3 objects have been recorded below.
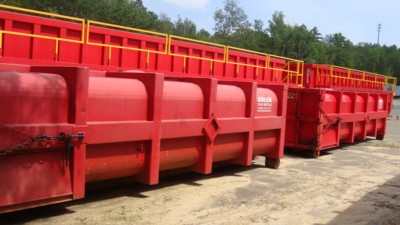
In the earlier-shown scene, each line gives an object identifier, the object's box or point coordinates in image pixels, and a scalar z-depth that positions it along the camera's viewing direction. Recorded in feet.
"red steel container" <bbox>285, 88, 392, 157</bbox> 37.83
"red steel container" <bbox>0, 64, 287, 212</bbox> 15.19
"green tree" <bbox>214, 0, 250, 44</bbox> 274.16
